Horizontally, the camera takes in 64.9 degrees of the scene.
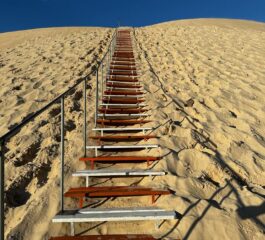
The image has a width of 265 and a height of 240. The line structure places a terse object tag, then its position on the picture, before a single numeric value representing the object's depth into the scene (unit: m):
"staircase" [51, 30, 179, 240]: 2.02
